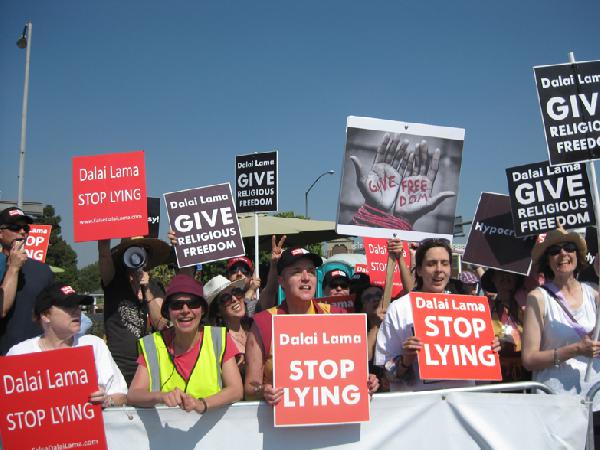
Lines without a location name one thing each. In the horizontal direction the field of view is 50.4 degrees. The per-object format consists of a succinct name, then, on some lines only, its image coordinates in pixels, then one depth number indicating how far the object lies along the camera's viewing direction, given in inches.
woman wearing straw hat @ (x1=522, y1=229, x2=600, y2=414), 153.0
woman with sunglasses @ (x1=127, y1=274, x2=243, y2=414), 140.9
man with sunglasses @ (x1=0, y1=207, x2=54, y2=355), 171.6
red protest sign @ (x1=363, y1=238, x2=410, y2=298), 294.7
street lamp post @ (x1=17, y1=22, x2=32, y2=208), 746.2
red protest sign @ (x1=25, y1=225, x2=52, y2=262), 306.1
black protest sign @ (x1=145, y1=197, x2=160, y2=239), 368.5
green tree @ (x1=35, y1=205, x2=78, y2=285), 1774.1
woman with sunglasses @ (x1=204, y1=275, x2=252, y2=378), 202.7
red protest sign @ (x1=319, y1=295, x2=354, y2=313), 210.8
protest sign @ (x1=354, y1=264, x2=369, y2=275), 352.9
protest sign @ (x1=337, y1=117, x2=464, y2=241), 199.6
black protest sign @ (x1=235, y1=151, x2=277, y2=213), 375.9
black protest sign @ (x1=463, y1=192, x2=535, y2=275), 221.5
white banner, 141.6
